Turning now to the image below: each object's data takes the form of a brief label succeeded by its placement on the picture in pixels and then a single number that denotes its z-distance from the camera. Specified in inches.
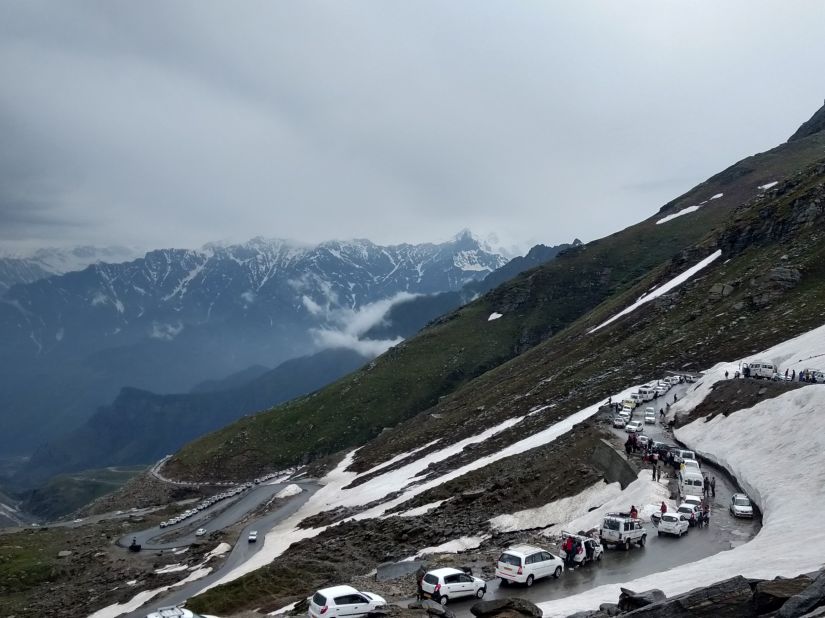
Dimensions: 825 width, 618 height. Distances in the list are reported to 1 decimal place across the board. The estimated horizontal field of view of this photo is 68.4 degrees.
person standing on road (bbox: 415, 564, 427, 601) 905.5
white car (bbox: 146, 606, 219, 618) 920.9
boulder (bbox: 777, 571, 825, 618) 484.4
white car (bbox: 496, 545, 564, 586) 930.7
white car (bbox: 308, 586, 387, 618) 833.5
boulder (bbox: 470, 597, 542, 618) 719.1
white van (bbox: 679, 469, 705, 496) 1268.8
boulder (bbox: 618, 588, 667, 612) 642.8
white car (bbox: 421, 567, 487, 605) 872.3
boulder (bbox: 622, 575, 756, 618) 554.6
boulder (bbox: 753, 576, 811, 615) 530.0
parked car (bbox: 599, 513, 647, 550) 1064.2
